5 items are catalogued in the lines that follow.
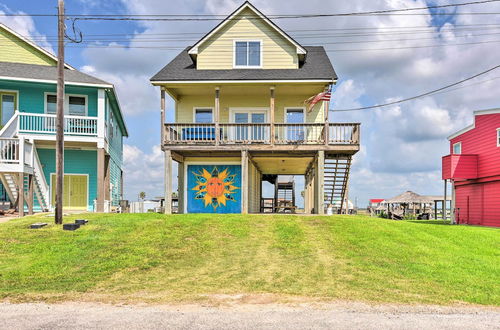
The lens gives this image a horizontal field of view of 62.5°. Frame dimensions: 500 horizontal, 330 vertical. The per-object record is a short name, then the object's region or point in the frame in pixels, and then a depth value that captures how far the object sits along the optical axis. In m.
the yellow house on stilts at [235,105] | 20.67
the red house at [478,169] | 25.47
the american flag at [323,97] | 19.55
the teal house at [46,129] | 19.41
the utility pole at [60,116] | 14.40
